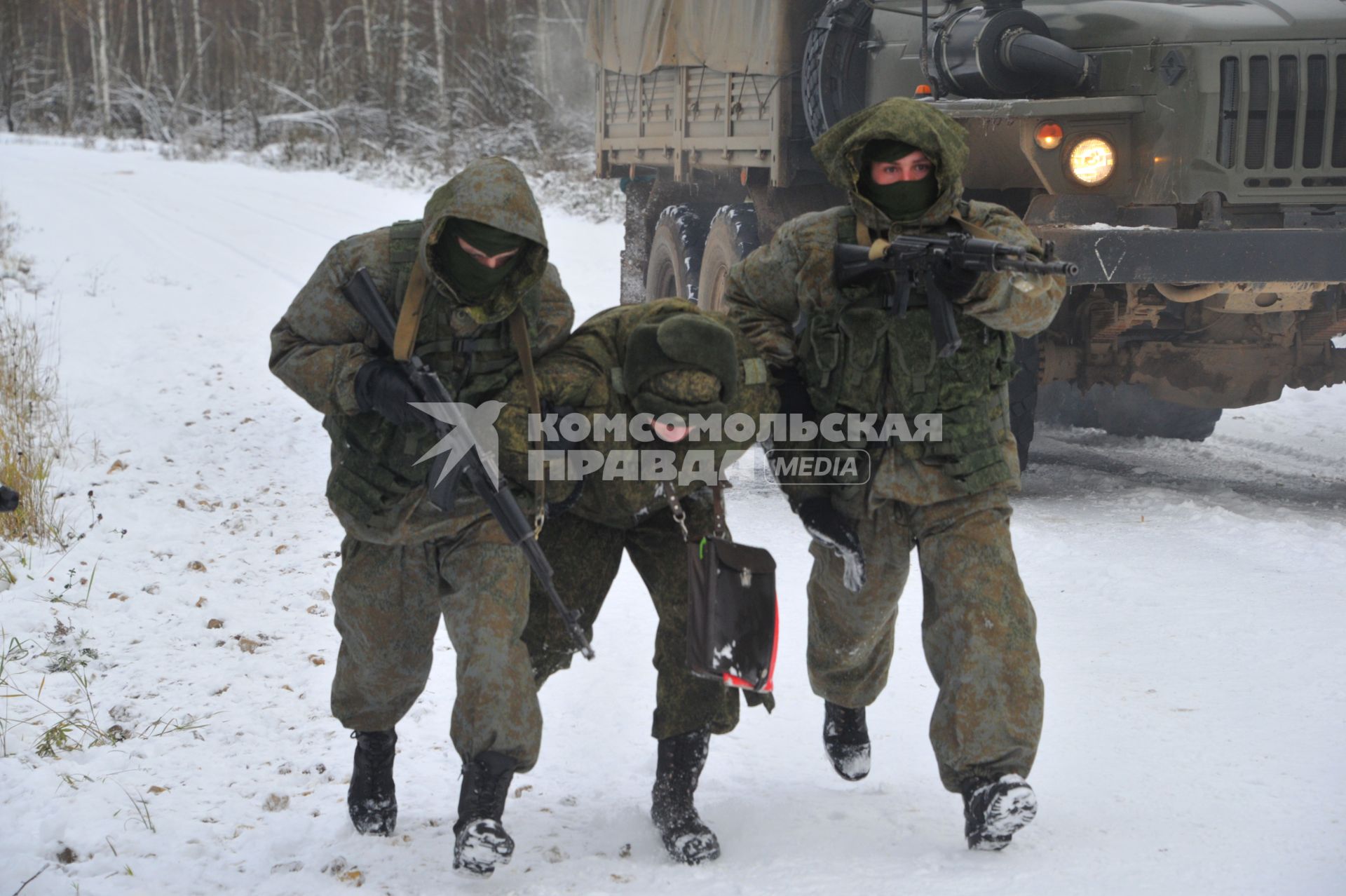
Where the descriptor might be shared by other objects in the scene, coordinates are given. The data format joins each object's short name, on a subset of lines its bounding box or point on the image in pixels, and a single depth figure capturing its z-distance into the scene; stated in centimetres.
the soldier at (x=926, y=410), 661
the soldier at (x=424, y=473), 625
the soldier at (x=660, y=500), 654
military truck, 1167
